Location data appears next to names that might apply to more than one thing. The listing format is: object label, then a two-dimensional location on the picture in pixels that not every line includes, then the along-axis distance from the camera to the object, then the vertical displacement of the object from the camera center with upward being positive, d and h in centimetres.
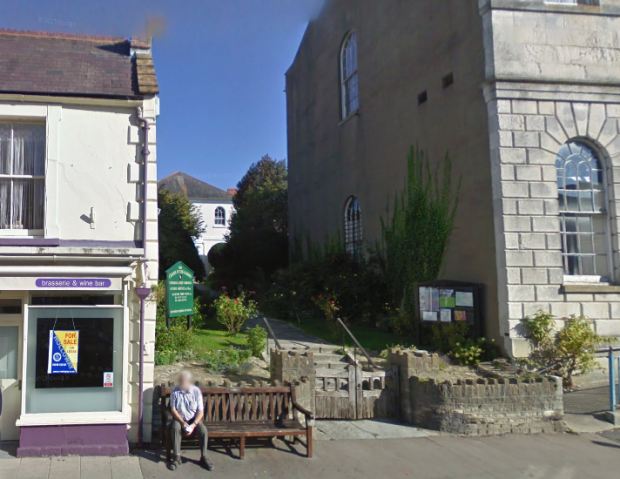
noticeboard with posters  1375 -4
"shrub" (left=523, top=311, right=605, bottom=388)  1232 -91
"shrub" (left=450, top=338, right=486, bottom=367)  1291 -105
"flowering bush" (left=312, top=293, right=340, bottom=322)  1758 -1
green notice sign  1182 +32
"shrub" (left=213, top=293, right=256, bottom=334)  1445 -19
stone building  1319 +337
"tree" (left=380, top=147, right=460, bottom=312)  1570 +206
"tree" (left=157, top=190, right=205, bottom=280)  2789 +356
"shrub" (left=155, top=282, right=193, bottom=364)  1141 -69
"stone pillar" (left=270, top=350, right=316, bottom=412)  991 -110
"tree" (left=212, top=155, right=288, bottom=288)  2805 +296
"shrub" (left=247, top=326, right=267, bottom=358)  1244 -73
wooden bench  832 -155
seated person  796 -143
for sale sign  851 -59
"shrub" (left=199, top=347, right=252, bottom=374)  1127 -100
